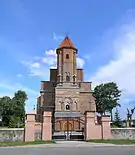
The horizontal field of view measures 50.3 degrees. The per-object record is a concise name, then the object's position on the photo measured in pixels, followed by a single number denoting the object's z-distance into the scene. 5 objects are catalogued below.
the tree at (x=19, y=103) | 43.11
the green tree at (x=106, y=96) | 41.40
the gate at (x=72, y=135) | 14.29
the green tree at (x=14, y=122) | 28.15
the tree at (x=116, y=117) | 36.87
